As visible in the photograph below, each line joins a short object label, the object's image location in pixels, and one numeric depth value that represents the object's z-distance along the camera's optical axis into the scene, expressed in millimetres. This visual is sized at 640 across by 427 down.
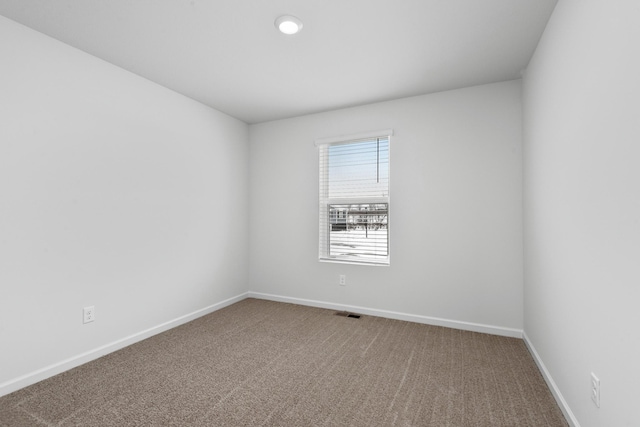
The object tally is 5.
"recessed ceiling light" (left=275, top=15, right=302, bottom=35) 2022
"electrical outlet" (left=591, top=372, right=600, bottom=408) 1357
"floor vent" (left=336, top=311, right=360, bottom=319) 3480
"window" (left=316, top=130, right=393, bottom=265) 3545
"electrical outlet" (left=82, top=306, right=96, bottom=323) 2398
